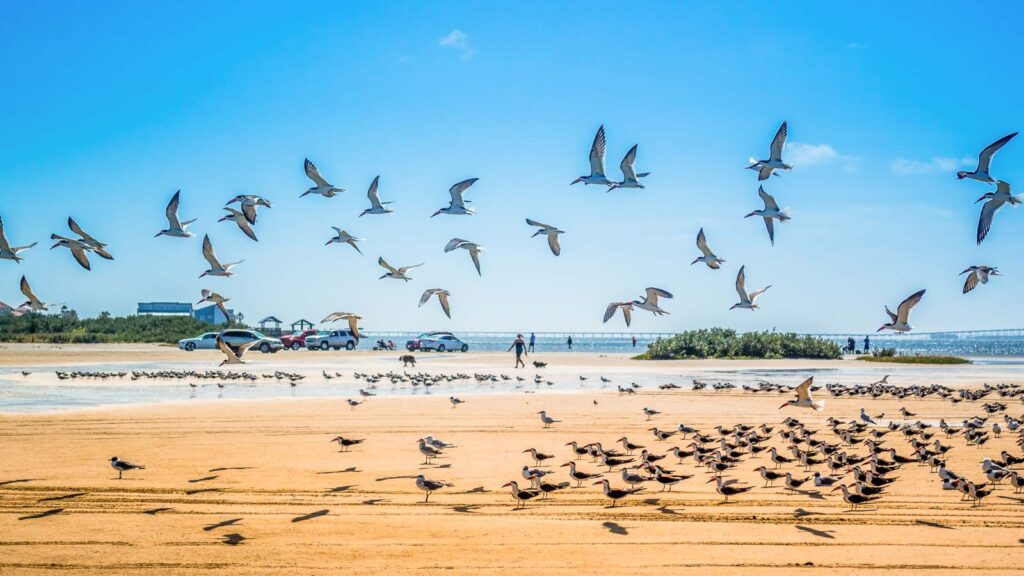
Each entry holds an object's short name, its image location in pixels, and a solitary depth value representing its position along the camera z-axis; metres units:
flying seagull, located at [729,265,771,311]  23.28
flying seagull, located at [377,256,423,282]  23.59
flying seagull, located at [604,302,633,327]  23.47
